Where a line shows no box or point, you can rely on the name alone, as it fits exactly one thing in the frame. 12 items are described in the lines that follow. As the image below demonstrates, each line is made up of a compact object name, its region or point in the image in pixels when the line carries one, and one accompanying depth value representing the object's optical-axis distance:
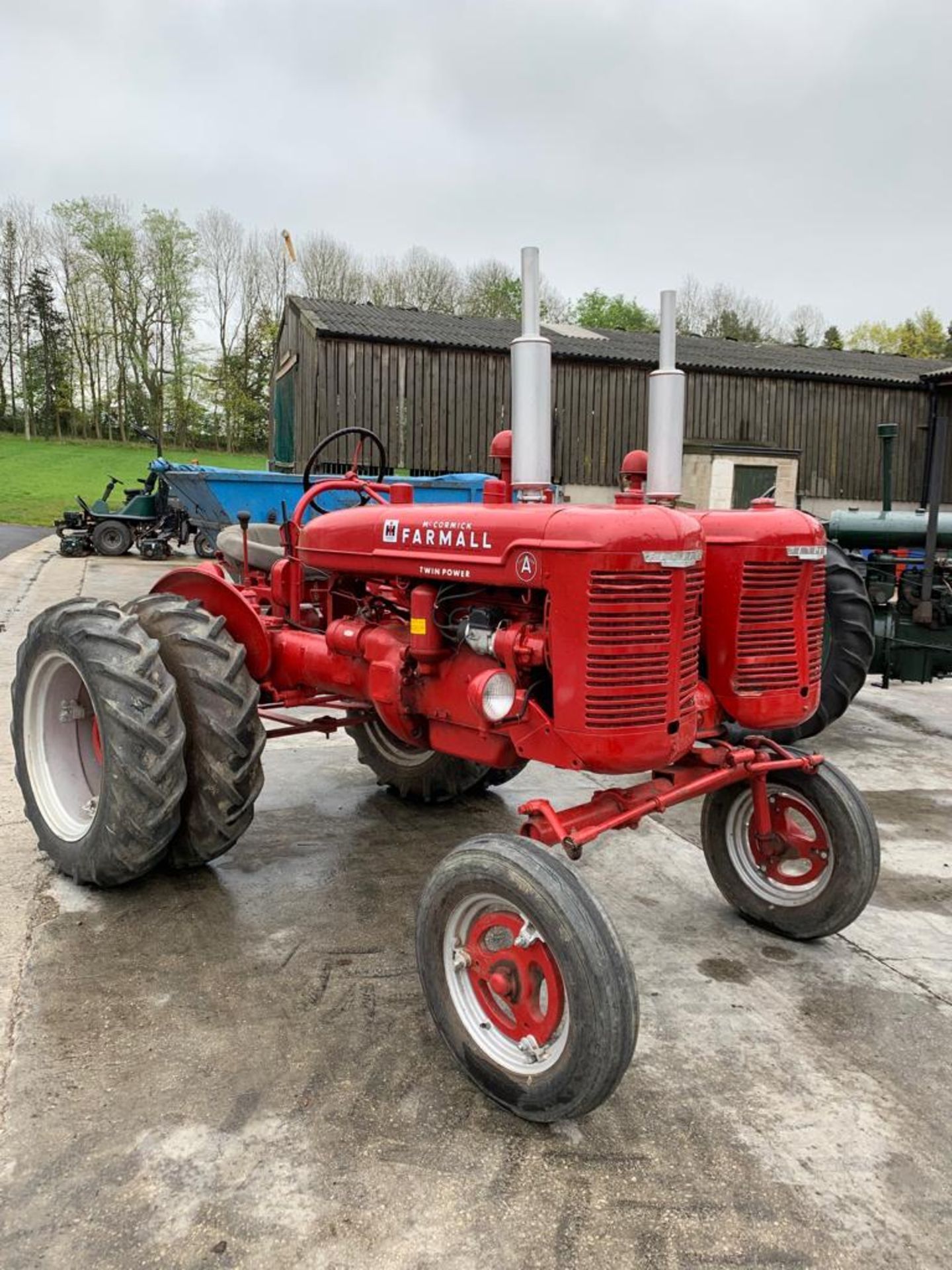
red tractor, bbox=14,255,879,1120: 2.28
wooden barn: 17.67
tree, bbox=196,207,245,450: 42.81
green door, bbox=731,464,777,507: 19.03
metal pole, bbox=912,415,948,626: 5.27
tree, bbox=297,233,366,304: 41.47
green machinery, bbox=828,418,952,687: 6.02
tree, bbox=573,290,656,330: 45.16
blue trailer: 12.66
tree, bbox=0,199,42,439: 43.47
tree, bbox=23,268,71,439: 42.84
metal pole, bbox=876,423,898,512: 6.39
